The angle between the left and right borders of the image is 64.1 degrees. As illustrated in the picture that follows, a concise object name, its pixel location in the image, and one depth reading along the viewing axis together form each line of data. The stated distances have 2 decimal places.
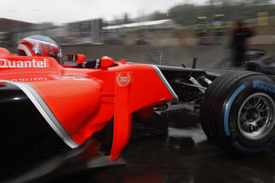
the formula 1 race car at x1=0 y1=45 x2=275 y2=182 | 1.41
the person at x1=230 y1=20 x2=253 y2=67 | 5.21
